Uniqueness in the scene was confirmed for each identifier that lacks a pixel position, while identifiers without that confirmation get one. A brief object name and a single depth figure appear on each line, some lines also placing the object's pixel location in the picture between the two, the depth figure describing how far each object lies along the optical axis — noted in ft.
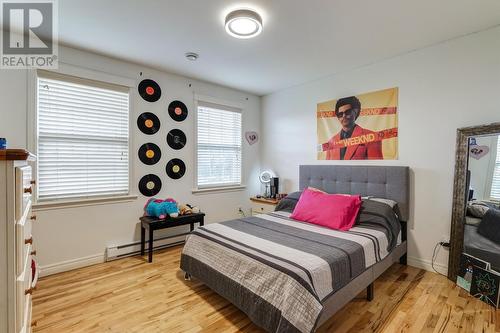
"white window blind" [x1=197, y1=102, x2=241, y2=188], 12.58
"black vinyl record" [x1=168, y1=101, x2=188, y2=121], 11.34
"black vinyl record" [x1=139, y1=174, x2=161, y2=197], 10.55
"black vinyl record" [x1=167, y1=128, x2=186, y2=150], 11.34
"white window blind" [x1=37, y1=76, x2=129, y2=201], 8.44
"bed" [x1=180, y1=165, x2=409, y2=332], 5.03
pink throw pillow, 8.27
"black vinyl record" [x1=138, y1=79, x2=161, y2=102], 10.45
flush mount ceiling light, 6.63
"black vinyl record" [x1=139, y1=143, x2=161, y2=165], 10.51
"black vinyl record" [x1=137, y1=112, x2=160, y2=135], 10.44
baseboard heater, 9.70
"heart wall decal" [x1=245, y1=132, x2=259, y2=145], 14.51
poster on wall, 9.64
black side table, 9.55
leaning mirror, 7.18
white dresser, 3.10
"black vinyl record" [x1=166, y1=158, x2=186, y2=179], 11.37
